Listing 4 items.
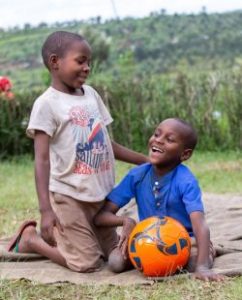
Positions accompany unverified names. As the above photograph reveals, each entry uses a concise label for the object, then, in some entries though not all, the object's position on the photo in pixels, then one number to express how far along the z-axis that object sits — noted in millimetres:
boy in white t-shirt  6216
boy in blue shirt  6099
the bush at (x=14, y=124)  14353
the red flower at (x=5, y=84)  14081
